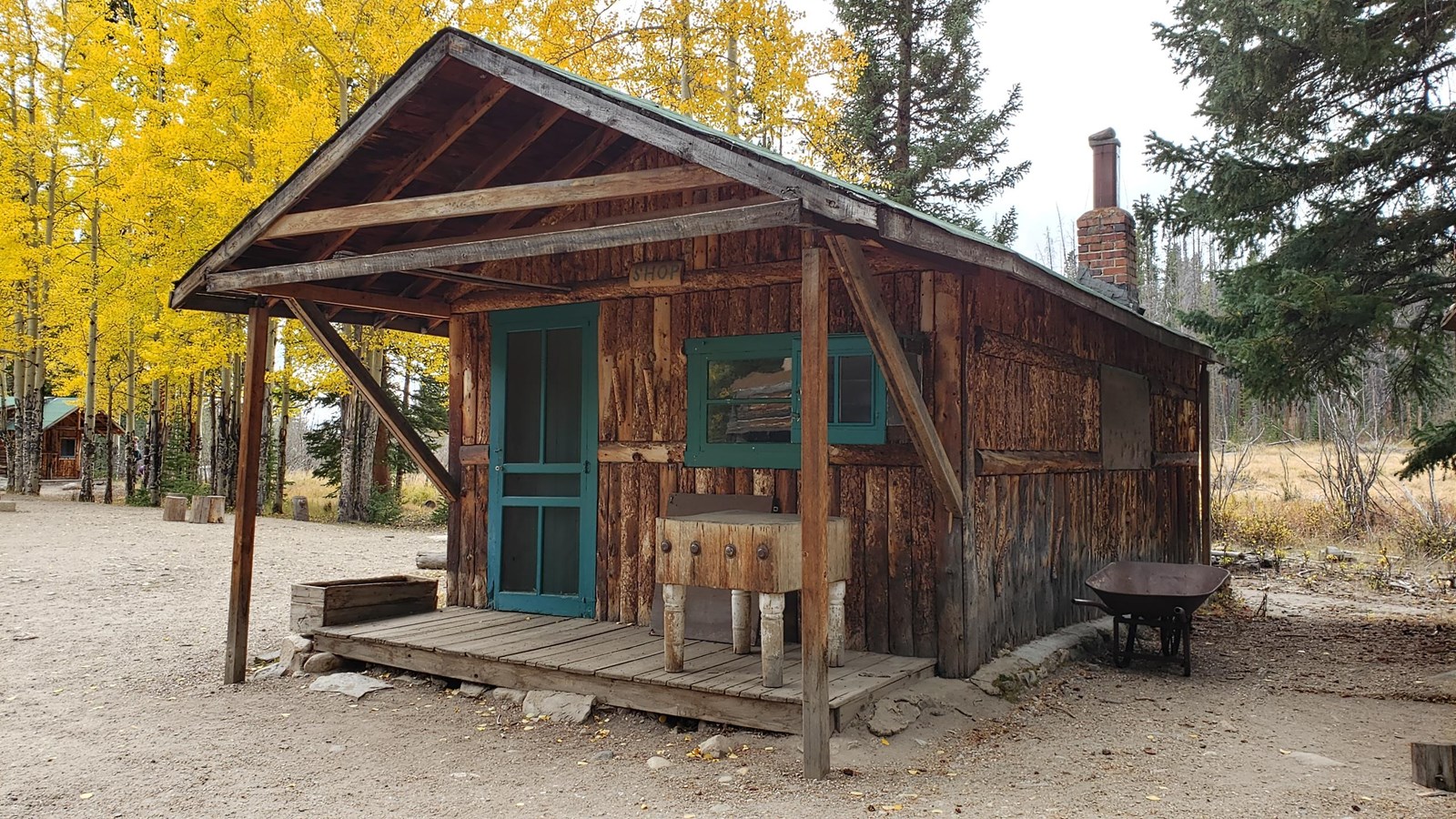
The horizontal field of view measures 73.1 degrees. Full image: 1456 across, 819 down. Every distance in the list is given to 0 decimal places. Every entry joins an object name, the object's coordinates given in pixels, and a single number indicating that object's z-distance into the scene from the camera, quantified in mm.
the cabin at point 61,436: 34500
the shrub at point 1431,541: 13125
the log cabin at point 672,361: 5086
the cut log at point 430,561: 10906
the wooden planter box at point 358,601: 7184
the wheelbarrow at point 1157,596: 6988
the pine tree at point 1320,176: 8648
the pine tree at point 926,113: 19031
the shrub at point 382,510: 18312
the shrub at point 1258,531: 14742
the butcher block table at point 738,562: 5176
